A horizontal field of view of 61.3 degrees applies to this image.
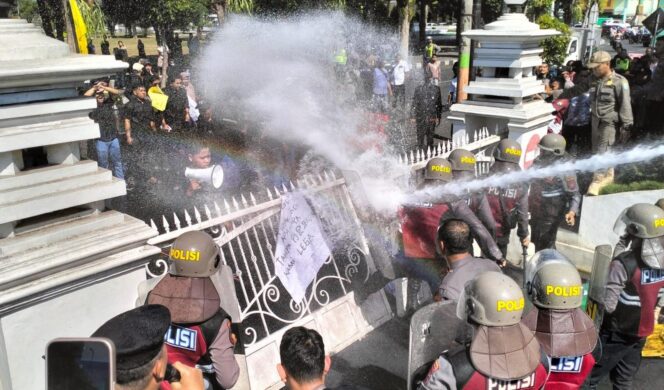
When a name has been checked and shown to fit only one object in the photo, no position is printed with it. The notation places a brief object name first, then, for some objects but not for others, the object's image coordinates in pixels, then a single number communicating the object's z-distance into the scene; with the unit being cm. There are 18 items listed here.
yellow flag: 477
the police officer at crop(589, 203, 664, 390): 376
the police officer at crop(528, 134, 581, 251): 578
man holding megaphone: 651
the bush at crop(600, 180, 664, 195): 643
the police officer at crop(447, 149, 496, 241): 506
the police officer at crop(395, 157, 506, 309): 466
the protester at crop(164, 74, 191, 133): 1030
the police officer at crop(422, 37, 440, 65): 2426
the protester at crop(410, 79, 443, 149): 1089
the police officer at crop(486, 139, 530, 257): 548
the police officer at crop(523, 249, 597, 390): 292
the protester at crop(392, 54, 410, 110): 1647
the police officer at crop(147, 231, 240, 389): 298
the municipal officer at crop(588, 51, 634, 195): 715
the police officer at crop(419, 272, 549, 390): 255
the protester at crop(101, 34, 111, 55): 2226
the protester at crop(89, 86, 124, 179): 793
